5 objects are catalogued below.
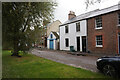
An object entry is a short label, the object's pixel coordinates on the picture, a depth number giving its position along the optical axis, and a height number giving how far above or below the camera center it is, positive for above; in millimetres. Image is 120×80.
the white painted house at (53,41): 23422 +133
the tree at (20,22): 8414 +2157
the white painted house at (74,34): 15729 +1567
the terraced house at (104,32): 11375 +1429
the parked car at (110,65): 4227 -1338
